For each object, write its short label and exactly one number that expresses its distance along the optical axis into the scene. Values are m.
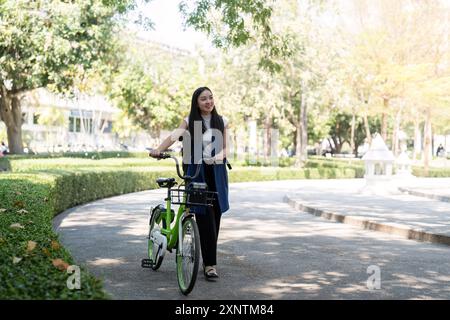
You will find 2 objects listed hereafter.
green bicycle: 6.41
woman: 7.09
